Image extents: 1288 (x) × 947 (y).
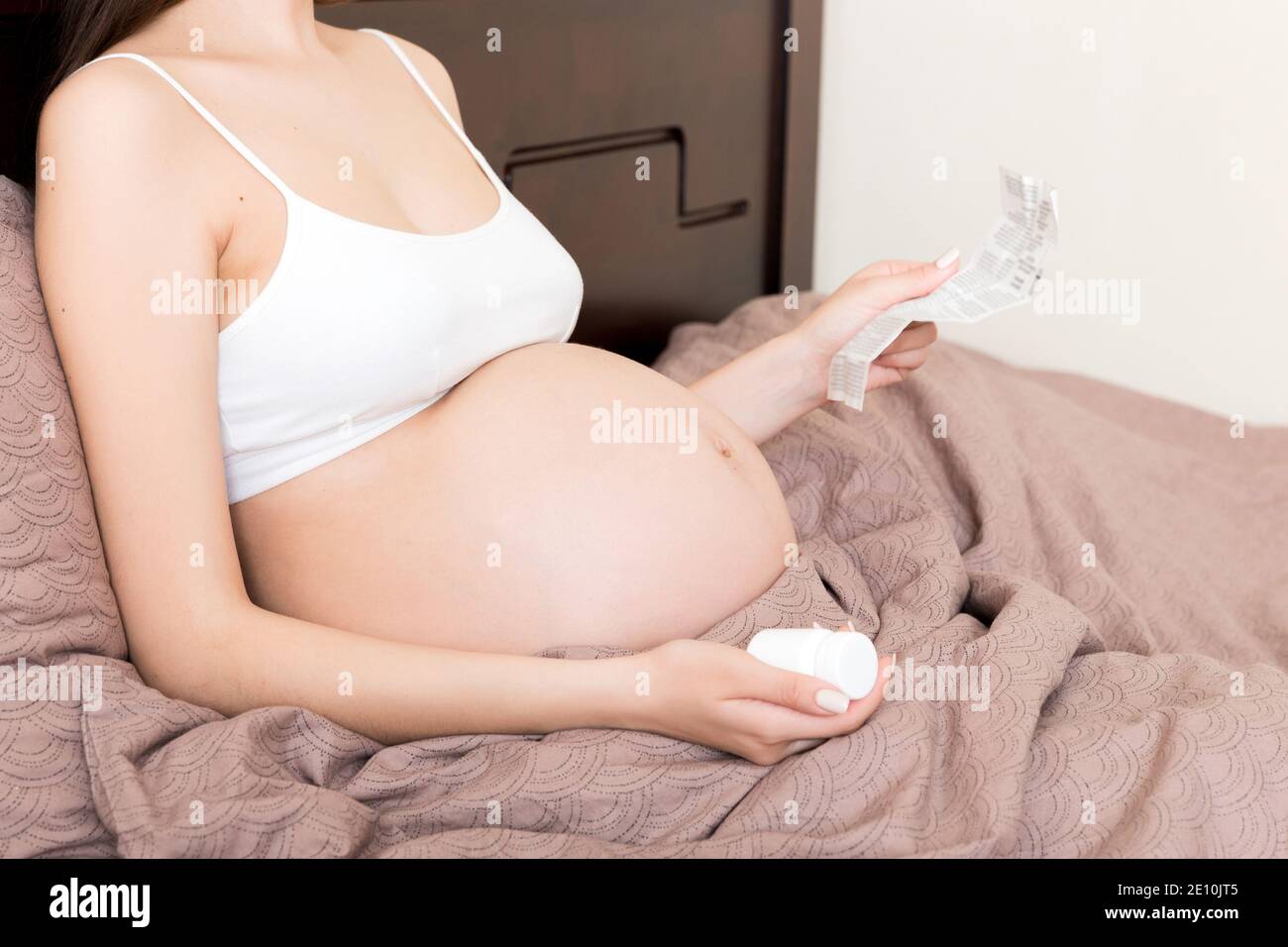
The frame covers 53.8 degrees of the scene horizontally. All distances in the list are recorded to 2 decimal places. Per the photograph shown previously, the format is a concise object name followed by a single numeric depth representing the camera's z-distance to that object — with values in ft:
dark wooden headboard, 4.92
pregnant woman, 2.83
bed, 2.61
